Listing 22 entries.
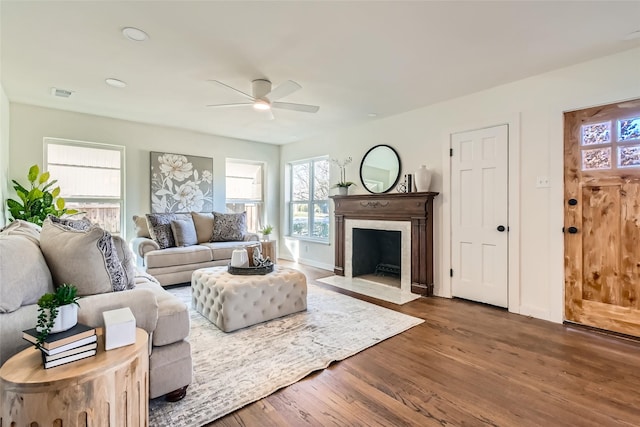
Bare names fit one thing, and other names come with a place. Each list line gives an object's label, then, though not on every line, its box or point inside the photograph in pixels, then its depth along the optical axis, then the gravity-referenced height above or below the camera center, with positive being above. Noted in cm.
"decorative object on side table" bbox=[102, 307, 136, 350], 126 -51
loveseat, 416 -46
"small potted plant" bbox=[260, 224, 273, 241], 573 -38
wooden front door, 261 -4
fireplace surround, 395 -8
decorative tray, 305 -60
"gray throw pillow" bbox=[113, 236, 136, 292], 185 -31
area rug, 172 -110
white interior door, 339 -3
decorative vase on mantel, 390 +45
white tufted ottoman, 271 -82
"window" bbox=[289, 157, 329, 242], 577 +27
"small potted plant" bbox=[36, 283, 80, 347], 119 -42
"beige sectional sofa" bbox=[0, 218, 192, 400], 132 -39
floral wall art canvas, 511 +53
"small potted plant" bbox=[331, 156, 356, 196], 499 +57
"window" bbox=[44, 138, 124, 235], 439 +56
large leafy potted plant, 362 +12
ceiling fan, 304 +122
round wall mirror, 446 +68
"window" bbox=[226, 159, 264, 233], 620 +49
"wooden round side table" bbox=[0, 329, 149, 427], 103 -65
